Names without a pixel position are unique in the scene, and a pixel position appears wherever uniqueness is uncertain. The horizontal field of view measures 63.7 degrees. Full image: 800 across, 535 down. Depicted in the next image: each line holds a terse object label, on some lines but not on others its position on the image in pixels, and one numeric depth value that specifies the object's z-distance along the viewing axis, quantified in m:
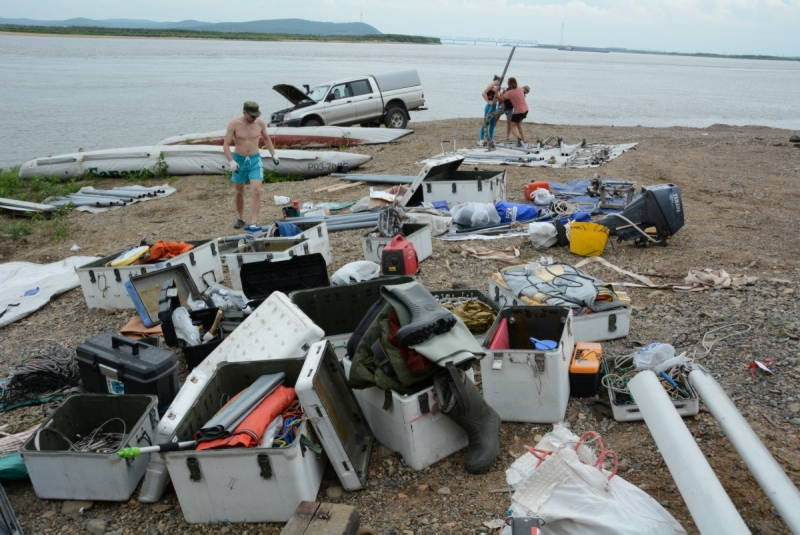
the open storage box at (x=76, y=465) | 3.41
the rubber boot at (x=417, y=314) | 3.27
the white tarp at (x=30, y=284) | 6.66
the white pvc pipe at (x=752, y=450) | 2.51
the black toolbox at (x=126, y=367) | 4.05
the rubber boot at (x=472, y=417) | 3.39
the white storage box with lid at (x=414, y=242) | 6.75
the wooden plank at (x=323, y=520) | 2.76
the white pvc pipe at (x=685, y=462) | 2.43
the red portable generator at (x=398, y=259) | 6.11
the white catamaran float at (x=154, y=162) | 13.13
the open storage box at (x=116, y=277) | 6.21
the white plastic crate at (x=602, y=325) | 4.75
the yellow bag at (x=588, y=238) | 6.85
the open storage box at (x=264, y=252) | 6.16
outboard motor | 7.01
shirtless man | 8.35
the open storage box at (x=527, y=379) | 3.71
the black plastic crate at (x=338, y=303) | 4.87
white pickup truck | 16.83
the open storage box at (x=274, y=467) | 3.09
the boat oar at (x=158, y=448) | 3.13
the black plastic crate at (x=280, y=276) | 5.50
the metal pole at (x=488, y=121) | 14.26
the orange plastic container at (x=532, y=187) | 9.34
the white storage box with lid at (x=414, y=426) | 3.40
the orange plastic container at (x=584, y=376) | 4.05
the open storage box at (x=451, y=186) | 8.61
